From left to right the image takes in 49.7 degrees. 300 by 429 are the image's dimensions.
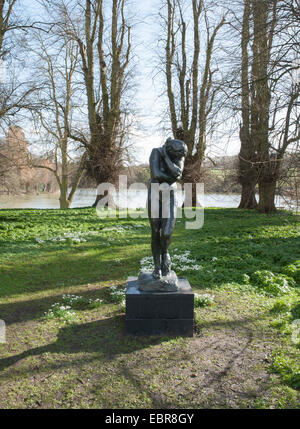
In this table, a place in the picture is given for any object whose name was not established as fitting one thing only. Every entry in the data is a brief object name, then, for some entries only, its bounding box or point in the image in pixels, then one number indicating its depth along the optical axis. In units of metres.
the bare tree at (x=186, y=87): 21.55
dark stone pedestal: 4.85
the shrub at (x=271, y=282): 6.51
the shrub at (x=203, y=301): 5.92
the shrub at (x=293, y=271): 7.24
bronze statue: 4.82
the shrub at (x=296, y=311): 5.28
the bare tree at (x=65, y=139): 22.15
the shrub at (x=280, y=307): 5.58
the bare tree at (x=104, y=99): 22.12
